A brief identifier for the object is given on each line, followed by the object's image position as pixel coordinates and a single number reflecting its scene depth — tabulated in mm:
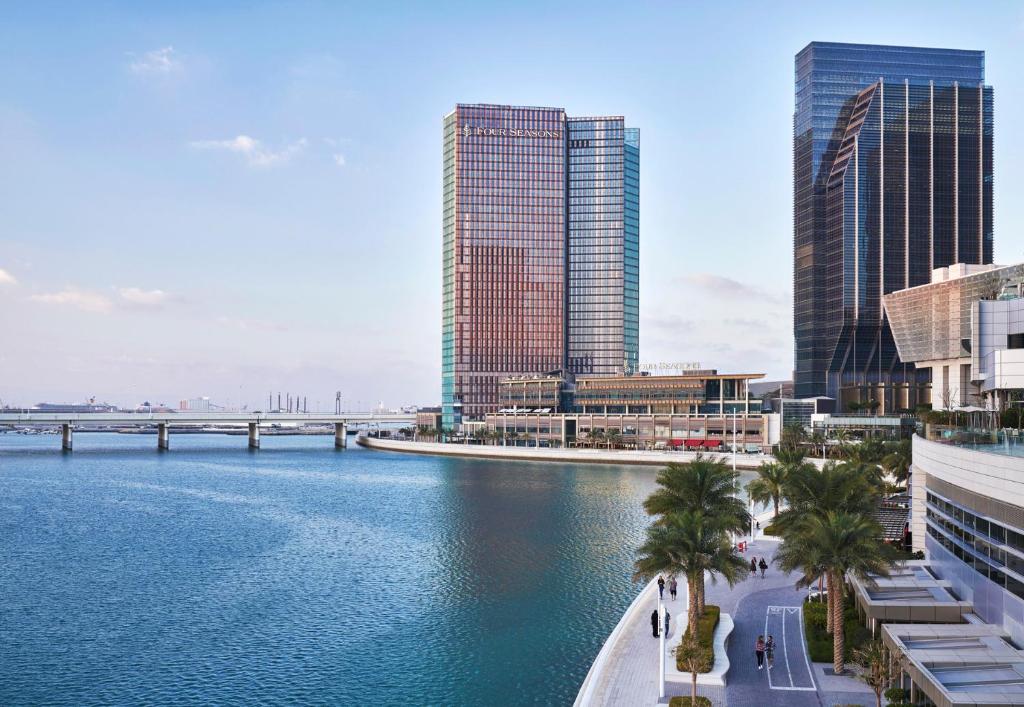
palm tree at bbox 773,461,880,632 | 51812
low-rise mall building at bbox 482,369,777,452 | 188375
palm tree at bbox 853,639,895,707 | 33906
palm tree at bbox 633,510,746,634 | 43750
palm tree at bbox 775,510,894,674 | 41281
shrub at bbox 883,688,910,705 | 34562
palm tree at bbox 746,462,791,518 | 79000
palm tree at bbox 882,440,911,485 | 90812
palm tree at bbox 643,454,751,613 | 55281
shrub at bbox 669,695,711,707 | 34875
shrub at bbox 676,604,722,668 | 39156
